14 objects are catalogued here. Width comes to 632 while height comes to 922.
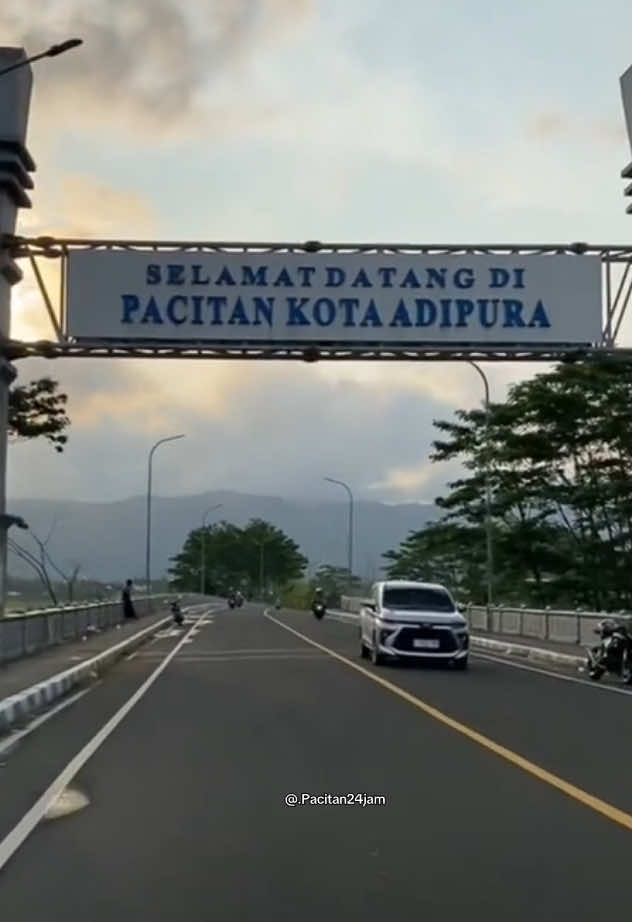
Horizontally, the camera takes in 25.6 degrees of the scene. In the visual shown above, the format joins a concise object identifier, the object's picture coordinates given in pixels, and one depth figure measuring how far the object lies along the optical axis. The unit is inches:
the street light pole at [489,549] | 1772.9
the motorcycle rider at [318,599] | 2626.5
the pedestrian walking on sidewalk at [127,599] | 1961.1
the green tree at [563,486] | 2167.8
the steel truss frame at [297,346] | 1058.7
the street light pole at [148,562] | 2691.9
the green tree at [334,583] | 3613.4
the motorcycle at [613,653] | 949.8
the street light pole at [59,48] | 639.1
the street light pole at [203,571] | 4513.5
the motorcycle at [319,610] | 2600.9
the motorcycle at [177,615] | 1979.8
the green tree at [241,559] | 5930.1
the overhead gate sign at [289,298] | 1063.6
